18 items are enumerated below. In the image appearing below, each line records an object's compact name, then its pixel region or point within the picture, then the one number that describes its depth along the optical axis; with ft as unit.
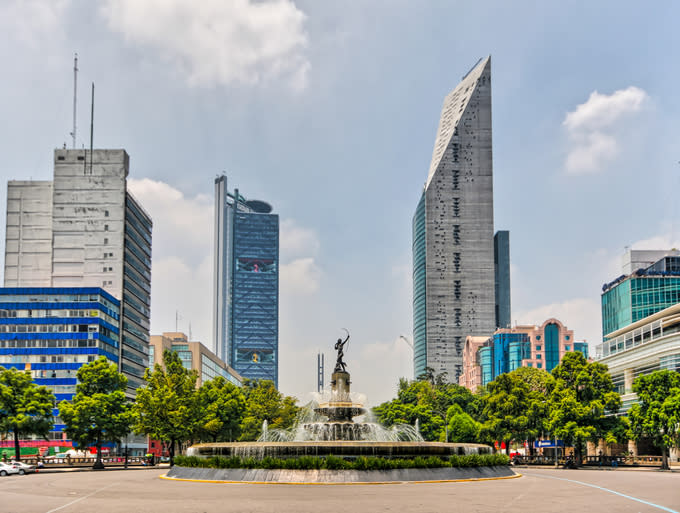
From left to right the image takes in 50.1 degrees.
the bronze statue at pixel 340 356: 166.12
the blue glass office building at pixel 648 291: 470.39
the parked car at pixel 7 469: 173.47
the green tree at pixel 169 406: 216.54
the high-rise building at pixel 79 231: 447.83
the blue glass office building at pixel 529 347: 579.89
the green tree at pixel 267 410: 310.08
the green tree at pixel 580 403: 219.82
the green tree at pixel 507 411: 252.83
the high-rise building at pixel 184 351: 603.67
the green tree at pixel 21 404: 221.66
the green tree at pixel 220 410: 233.55
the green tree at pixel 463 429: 305.73
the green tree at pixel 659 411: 199.93
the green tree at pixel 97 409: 230.68
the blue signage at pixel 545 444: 432.21
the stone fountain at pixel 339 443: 118.42
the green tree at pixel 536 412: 239.50
